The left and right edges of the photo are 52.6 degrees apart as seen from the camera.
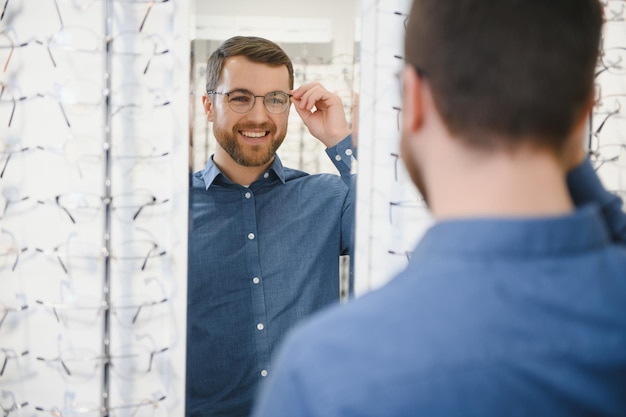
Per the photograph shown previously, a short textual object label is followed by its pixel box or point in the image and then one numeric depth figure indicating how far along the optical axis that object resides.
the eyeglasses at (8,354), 1.02
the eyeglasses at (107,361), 1.01
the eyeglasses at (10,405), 1.03
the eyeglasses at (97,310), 1.01
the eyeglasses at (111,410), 1.02
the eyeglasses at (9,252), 1.00
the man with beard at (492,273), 0.41
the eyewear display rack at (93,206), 0.98
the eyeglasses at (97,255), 1.00
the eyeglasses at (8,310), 1.01
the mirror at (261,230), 1.02
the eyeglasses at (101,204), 1.00
